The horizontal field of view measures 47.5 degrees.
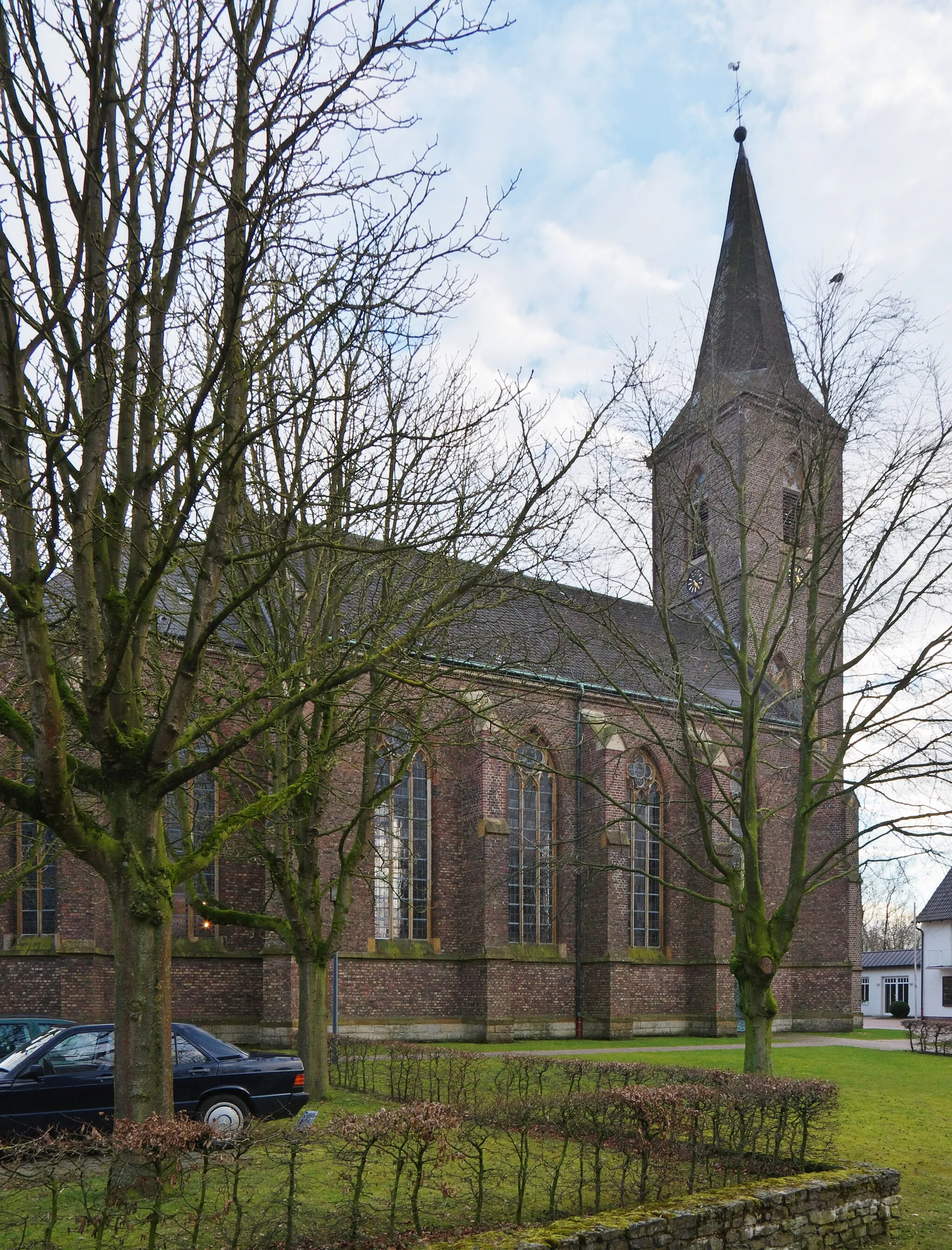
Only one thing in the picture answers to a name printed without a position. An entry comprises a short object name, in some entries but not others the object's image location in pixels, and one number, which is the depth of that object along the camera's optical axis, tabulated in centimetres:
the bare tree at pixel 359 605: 817
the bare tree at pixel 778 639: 1407
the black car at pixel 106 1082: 988
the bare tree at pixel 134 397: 679
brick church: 1983
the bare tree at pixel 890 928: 9781
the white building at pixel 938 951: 4700
